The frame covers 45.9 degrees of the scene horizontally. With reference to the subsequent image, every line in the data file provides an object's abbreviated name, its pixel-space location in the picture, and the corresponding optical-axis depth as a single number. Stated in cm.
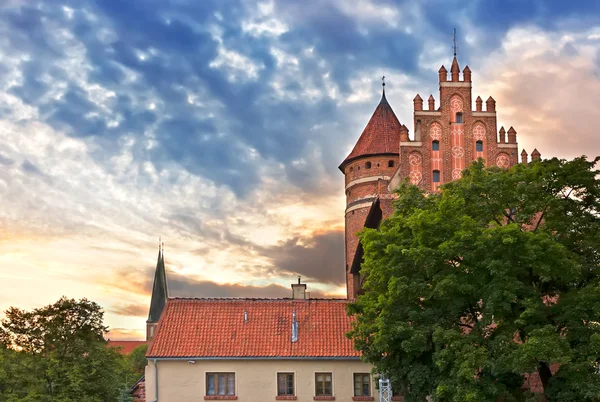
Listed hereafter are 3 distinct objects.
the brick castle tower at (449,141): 3791
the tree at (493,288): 2172
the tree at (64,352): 3253
